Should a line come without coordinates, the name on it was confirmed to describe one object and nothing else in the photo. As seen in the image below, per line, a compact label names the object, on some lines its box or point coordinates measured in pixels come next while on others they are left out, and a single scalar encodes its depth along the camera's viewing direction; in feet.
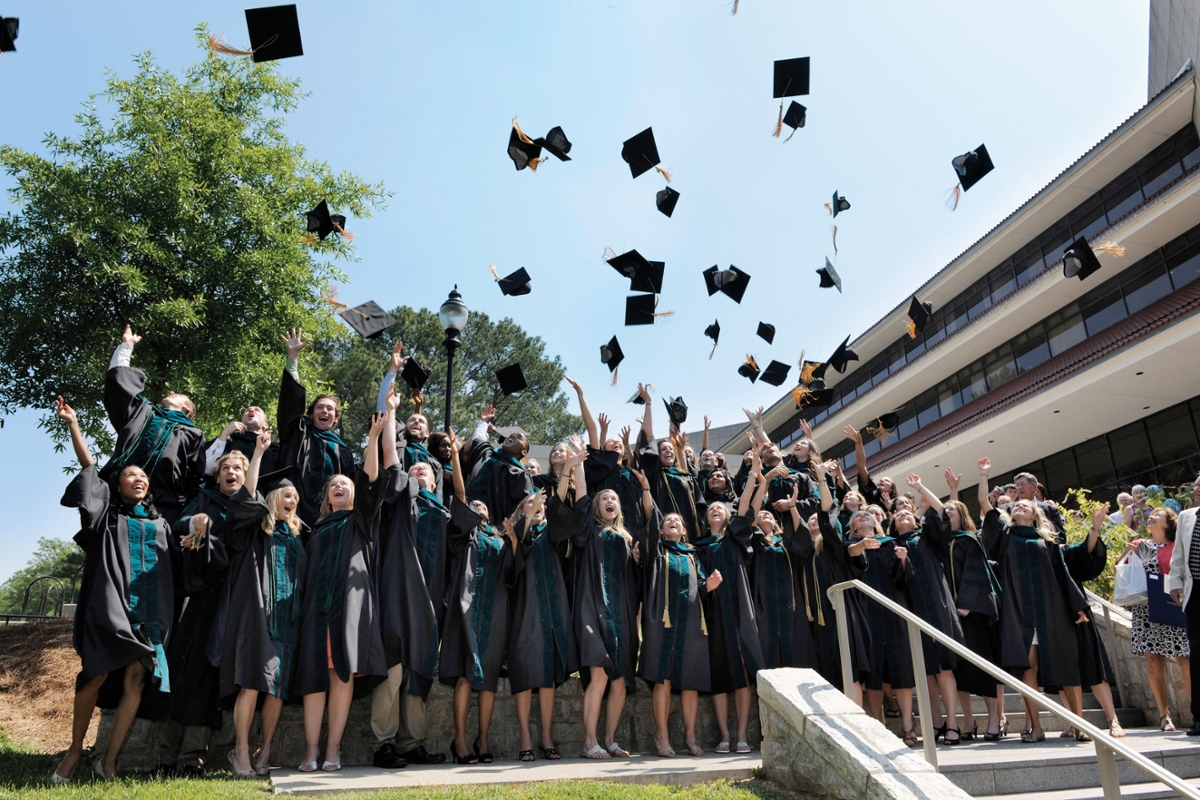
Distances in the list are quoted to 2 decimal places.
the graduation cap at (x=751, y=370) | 33.17
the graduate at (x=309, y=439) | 19.10
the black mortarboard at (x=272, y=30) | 20.58
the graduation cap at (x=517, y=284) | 28.04
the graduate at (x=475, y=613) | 16.22
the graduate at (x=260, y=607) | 14.53
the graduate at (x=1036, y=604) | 19.39
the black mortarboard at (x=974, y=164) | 27.84
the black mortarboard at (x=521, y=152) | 24.72
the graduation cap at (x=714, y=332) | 33.20
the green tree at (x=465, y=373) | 78.64
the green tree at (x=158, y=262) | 32.24
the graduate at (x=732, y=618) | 18.13
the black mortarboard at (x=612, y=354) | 29.50
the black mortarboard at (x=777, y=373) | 32.02
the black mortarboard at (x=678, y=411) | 29.58
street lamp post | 27.99
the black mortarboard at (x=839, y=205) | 30.68
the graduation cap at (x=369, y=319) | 22.33
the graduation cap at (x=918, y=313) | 35.35
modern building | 57.00
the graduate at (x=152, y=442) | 16.83
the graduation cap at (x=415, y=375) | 23.68
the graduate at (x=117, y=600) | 13.91
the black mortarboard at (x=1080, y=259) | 31.42
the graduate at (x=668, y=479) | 22.89
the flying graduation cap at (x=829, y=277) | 32.35
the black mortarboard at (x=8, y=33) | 19.39
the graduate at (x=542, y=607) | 16.56
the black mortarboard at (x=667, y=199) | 28.78
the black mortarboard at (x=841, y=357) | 31.96
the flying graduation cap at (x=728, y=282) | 30.07
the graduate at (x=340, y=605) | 14.90
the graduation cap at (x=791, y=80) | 27.12
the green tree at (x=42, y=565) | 153.06
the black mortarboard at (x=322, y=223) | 25.13
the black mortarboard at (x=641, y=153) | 26.99
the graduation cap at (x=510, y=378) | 26.80
